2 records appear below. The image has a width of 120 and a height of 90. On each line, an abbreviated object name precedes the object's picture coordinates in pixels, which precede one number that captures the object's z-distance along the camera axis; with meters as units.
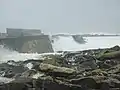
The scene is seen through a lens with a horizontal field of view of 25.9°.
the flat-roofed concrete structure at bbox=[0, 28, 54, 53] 24.84
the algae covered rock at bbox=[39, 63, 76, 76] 11.32
